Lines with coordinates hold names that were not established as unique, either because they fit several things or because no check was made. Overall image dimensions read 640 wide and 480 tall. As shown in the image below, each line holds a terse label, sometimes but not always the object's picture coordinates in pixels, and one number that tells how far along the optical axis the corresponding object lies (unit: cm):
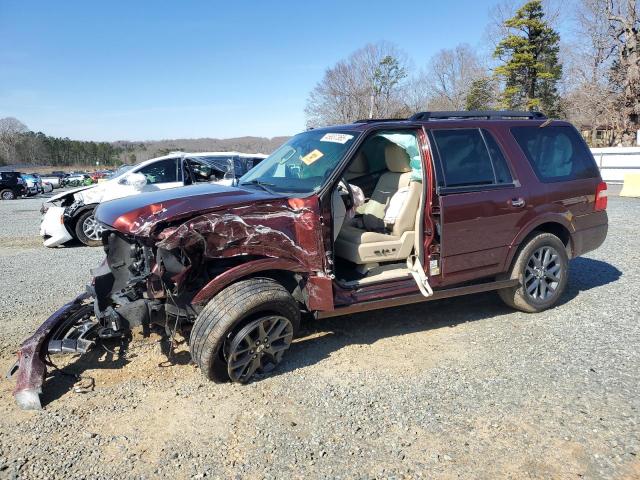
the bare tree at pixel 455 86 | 4831
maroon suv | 350
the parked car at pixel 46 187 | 3167
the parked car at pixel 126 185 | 928
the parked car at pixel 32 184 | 2667
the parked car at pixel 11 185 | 2481
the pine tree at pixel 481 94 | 4288
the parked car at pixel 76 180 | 4191
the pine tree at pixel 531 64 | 3806
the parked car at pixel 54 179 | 4080
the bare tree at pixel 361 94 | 4512
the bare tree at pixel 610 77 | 3378
